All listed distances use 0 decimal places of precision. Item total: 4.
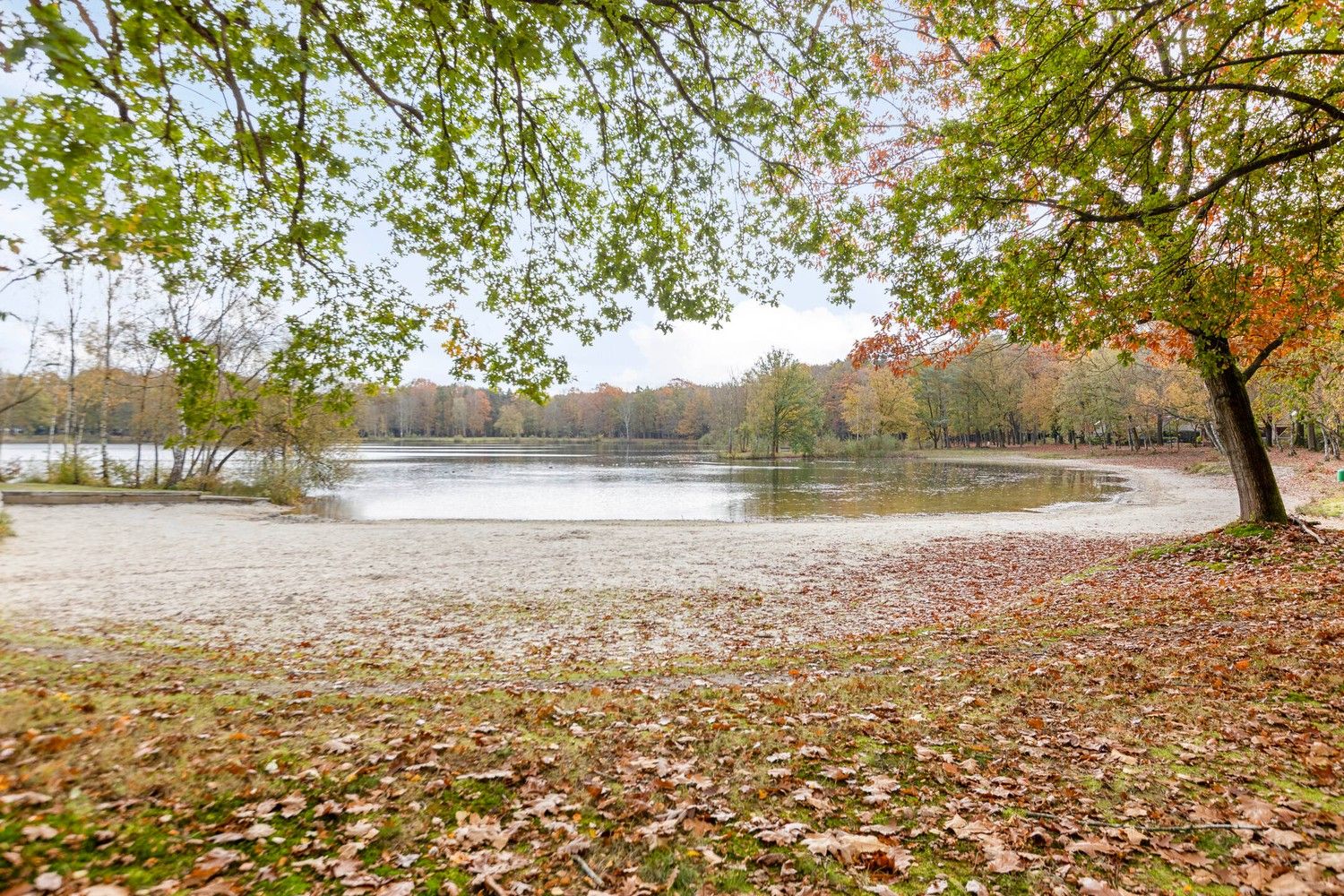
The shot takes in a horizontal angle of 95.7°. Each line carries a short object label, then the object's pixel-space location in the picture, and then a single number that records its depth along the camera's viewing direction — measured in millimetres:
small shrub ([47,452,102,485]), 22344
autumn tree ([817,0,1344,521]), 6895
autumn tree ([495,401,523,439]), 118750
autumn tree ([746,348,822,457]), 62438
